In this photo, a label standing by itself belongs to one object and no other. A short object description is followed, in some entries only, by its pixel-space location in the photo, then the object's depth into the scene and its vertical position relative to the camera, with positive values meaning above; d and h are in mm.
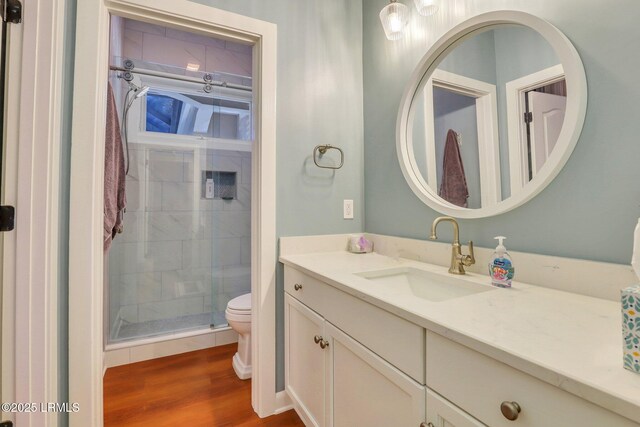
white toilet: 1847 -712
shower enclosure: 2275 +345
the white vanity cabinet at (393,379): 499 -377
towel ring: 1621 +396
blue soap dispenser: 932 -157
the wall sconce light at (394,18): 1355 +960
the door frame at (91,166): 1157 +225
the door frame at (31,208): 971 +49
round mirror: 907 +406
